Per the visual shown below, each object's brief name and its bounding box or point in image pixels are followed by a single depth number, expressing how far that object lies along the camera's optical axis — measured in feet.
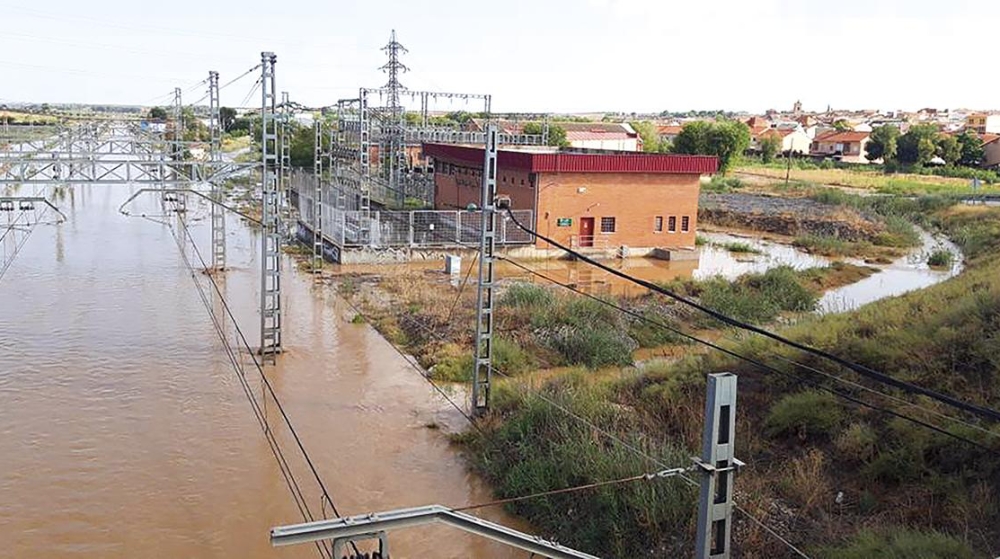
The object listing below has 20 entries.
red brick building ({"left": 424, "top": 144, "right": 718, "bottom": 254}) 111.75
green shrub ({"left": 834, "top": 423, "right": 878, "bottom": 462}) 38.19
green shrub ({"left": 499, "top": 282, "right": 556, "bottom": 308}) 77.52
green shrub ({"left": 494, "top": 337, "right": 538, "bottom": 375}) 60.54
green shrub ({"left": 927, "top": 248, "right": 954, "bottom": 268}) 116.37
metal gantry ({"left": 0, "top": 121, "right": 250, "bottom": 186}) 75.95
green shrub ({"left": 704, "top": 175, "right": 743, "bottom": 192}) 205.87
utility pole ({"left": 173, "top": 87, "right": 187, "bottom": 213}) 116.16
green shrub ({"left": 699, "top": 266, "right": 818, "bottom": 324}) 77.66
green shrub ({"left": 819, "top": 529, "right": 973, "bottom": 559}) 28.35
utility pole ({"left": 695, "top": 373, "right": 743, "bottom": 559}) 19.75
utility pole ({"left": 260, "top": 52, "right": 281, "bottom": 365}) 59.11
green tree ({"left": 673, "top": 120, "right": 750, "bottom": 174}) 229.66
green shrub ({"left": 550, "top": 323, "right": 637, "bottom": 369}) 62.95
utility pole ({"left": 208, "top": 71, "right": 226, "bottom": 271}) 98.94
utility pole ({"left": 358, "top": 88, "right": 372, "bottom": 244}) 124.05
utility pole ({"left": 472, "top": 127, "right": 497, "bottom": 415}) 48.37
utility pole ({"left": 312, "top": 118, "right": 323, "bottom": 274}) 95.61
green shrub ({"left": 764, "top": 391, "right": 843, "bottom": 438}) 41.29
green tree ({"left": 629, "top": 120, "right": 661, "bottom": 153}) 298.19
